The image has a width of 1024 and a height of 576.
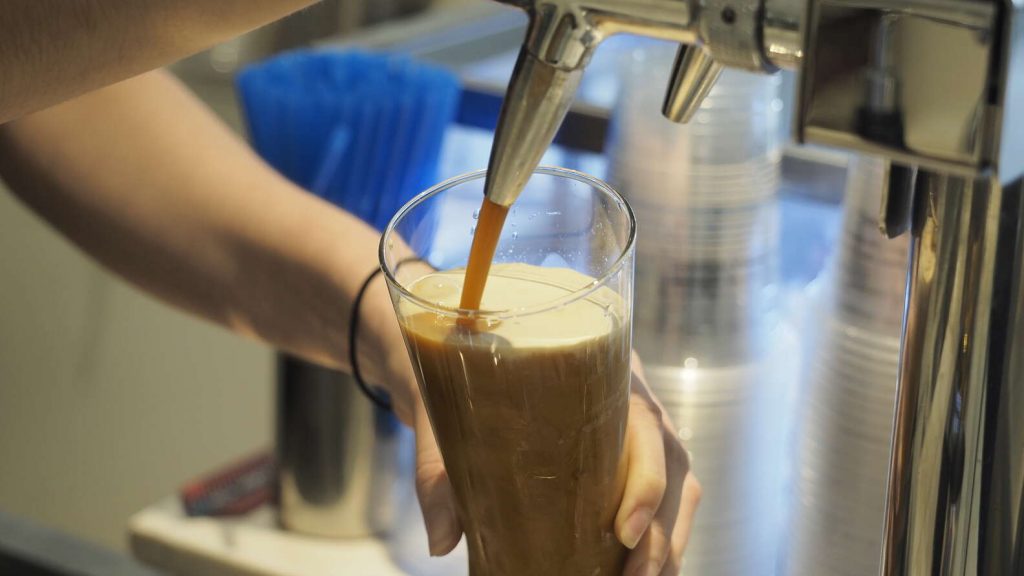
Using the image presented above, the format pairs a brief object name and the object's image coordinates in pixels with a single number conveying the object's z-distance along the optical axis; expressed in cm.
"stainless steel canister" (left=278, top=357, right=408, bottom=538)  93
